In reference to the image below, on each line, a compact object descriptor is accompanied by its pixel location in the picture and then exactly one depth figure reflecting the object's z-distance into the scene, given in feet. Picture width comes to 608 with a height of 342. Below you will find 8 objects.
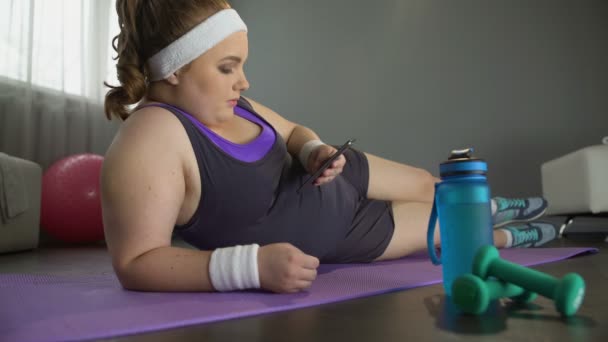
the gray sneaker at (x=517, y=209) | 4.53
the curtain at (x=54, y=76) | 7.90
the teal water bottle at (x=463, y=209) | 2.19
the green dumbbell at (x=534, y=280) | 1.91
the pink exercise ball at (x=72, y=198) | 7.38
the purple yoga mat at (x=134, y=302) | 1.99
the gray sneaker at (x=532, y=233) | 4.75
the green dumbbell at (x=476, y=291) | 1.95
